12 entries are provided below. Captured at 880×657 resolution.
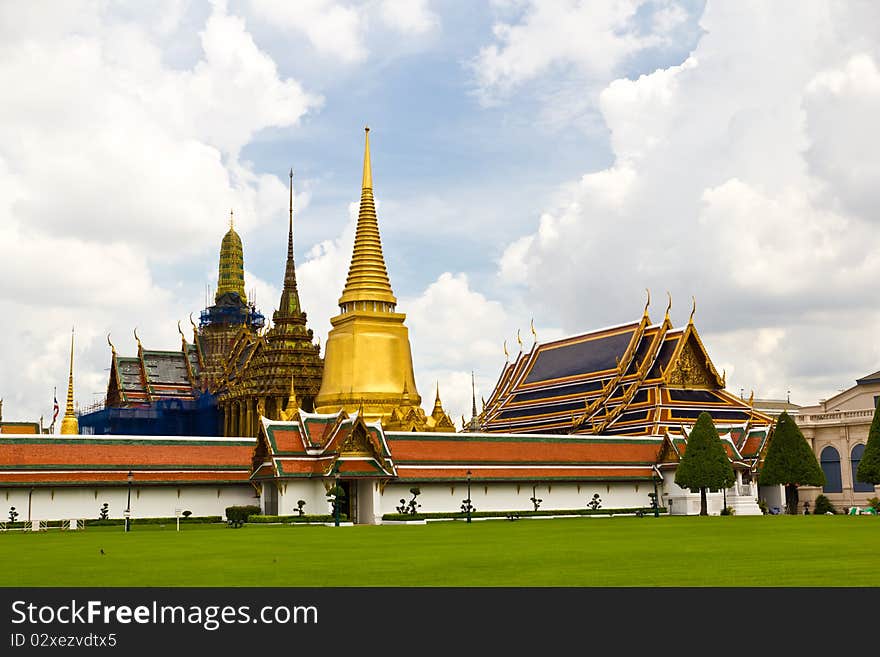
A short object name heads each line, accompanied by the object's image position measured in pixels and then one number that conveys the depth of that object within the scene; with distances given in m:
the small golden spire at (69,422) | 91.12
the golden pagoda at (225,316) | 107.62
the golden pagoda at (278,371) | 87.00
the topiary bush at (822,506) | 62.81
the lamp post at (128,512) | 41.22
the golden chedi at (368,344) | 71.06
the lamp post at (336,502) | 43.22
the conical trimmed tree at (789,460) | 52.19
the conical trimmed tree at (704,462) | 50.34
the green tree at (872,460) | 48.66
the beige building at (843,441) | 76.00
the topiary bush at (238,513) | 44.24
